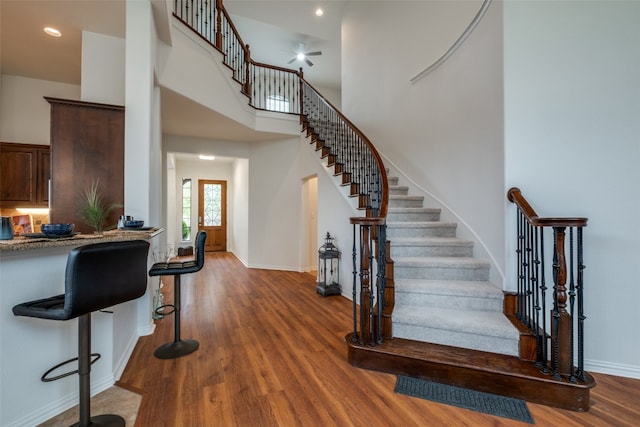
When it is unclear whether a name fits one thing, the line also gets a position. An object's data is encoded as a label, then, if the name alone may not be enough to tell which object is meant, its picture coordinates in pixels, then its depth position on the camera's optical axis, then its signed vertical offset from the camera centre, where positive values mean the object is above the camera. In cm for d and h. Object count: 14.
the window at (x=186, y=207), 874 +18
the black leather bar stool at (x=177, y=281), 247 -63
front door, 893 +4
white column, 259 +95
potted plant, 228 +4
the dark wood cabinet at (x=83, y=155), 239 +49
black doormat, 174 -120
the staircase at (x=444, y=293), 219 -70
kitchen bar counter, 146 -71
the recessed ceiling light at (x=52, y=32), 311 +199
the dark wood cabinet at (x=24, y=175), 405 +54
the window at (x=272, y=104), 843 +330
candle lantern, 425 -86
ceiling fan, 686 +387
